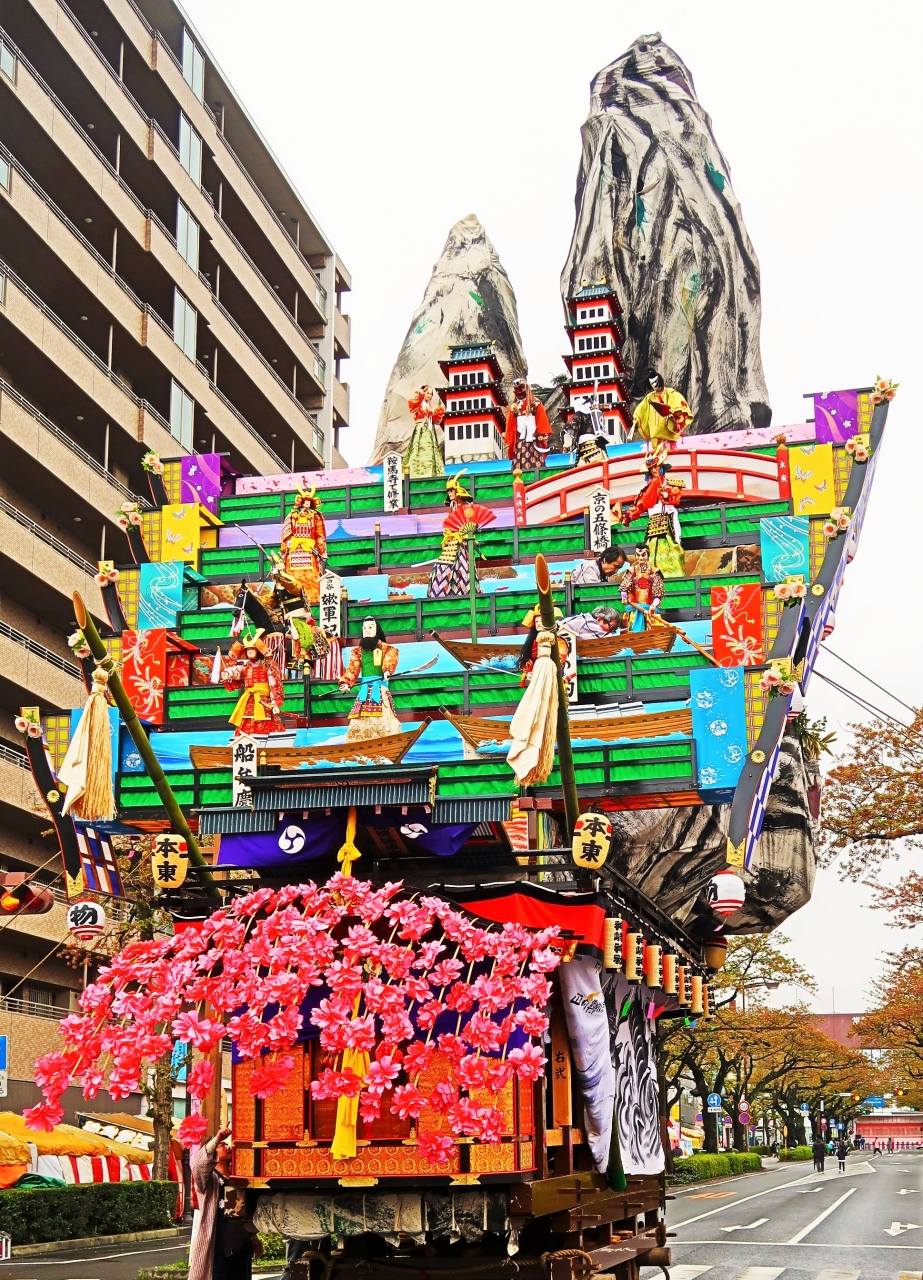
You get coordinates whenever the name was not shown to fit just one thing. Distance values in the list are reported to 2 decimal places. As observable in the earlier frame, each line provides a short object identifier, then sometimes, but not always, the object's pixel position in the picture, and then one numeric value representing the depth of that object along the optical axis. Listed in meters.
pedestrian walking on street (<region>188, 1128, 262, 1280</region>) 11.38
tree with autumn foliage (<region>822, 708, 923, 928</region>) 27.16
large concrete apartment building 39.47
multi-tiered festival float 10.26
